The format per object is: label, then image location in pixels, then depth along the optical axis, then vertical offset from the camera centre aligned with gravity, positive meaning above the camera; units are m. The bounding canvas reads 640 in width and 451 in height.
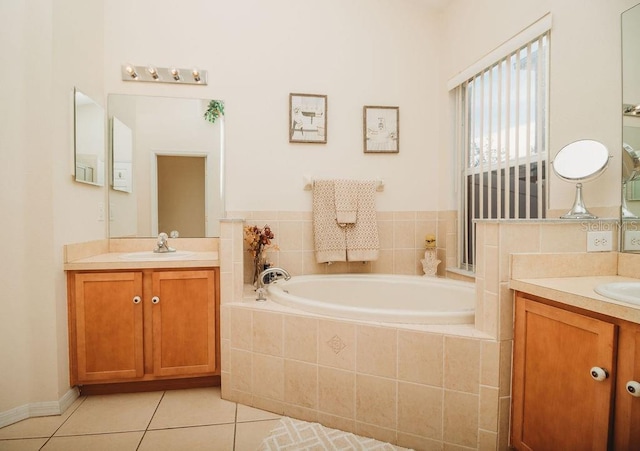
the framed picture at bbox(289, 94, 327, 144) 2.50 +0.76
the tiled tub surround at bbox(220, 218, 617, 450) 1.32 -0.66
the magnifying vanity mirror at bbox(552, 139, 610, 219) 1.43 +0.25
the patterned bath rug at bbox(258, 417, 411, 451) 1.47 -1.03
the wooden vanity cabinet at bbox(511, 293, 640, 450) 0.94 -0.52
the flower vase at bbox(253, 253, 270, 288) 2.26 -0.33
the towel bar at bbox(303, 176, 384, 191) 2.48 +0.27
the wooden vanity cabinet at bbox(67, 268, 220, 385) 1.87 -0.63
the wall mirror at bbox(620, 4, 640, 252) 1.35 +0.38
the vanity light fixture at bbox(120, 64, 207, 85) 2.33 +1.03
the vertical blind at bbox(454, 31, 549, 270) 1.83 +0.51
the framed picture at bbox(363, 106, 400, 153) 2.60 +0.71
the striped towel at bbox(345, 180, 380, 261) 2.45 -0.09
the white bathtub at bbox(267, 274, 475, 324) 2.12 -0.51
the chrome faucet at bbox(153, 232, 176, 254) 2.27 -0.19
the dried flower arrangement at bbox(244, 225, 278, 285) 2.26 -0.18
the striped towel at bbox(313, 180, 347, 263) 2.42 -0.08
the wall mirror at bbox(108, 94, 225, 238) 2.38 +0.37
